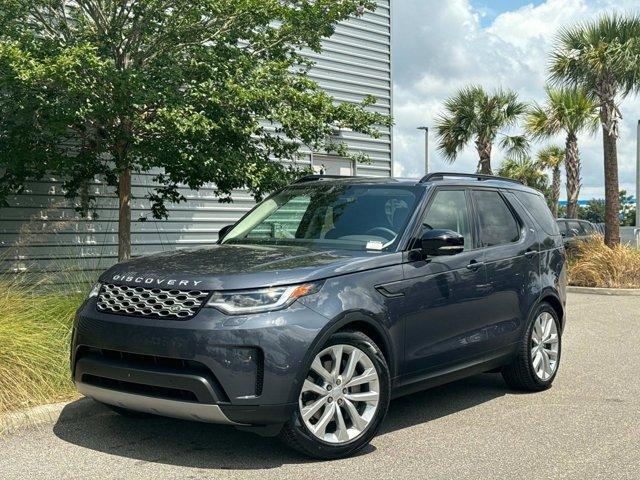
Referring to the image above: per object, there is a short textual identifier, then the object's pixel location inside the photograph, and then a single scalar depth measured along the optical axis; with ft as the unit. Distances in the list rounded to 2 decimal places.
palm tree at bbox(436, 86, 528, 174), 83.87
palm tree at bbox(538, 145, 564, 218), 141.69
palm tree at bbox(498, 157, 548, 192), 146.00
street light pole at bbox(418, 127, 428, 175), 117.18
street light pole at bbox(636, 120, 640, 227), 96.48
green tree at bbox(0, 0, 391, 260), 25.70
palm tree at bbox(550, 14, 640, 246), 61.67
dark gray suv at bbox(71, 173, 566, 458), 15.10
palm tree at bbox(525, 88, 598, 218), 85.35
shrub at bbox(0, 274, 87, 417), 19.35
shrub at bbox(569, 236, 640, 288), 53.16
